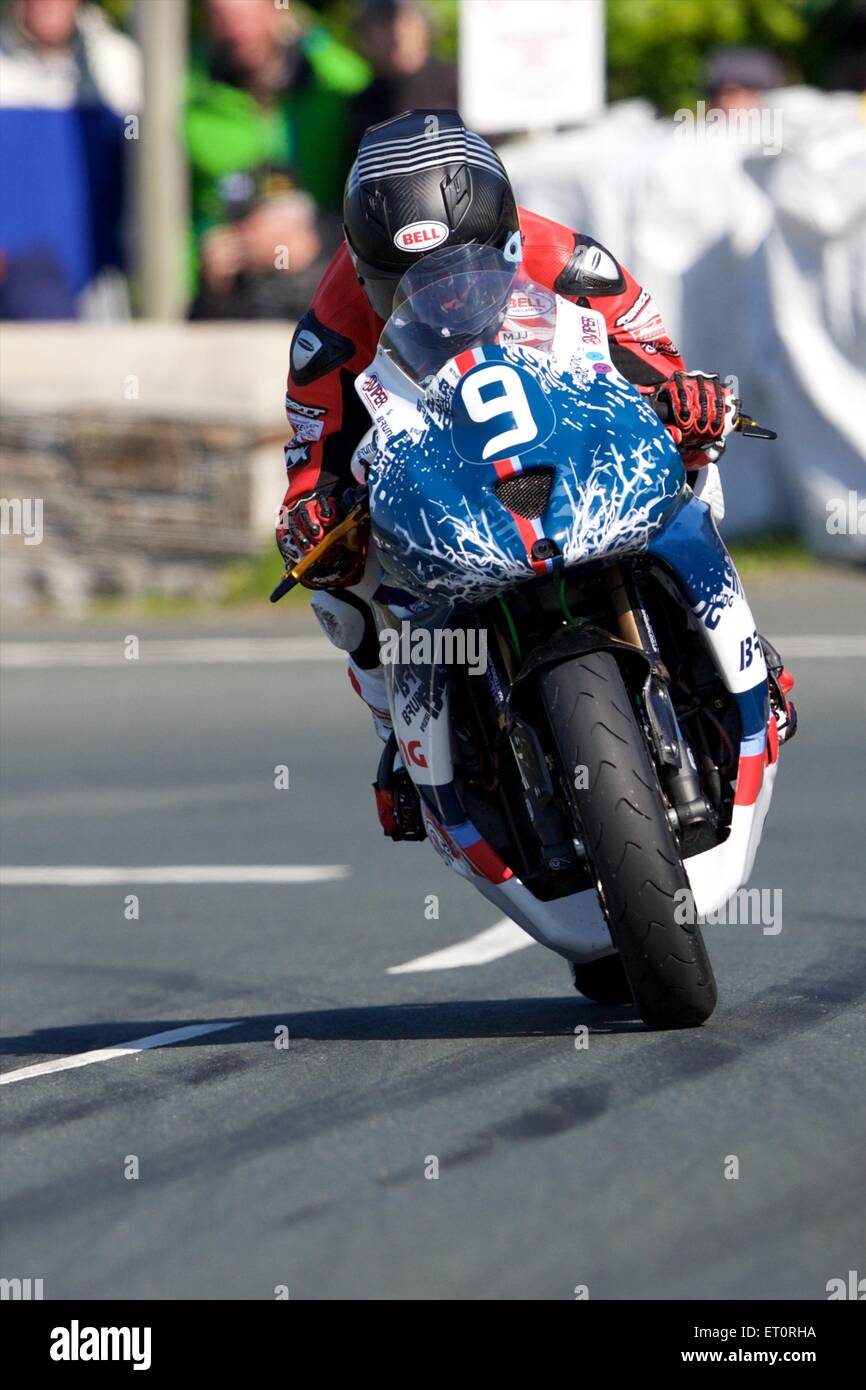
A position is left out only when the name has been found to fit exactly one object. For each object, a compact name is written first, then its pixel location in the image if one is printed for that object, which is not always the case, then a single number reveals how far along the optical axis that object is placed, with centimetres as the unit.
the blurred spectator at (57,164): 1474
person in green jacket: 1379
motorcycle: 477
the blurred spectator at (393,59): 1368
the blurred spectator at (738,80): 1354
